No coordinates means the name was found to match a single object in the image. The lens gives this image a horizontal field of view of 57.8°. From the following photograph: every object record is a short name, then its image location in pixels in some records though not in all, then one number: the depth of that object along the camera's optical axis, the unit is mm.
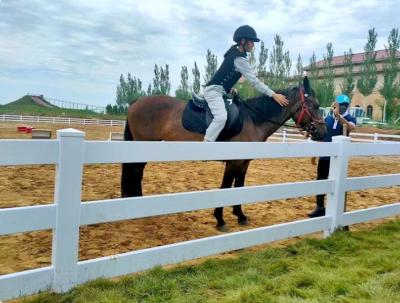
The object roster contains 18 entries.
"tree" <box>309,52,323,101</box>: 40944
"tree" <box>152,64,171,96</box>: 61094
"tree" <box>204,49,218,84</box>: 48531
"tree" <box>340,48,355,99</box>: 37781
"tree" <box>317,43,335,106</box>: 37938
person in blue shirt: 5406
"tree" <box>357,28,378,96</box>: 36344
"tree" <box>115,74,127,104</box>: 69188
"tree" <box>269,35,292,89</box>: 44281
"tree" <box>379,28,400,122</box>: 34281
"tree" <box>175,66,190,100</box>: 55456
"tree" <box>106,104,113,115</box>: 65750
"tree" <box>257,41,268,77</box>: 44906
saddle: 4805
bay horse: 5066
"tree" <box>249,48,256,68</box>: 44156
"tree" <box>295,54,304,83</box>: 44716
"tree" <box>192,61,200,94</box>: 52719
